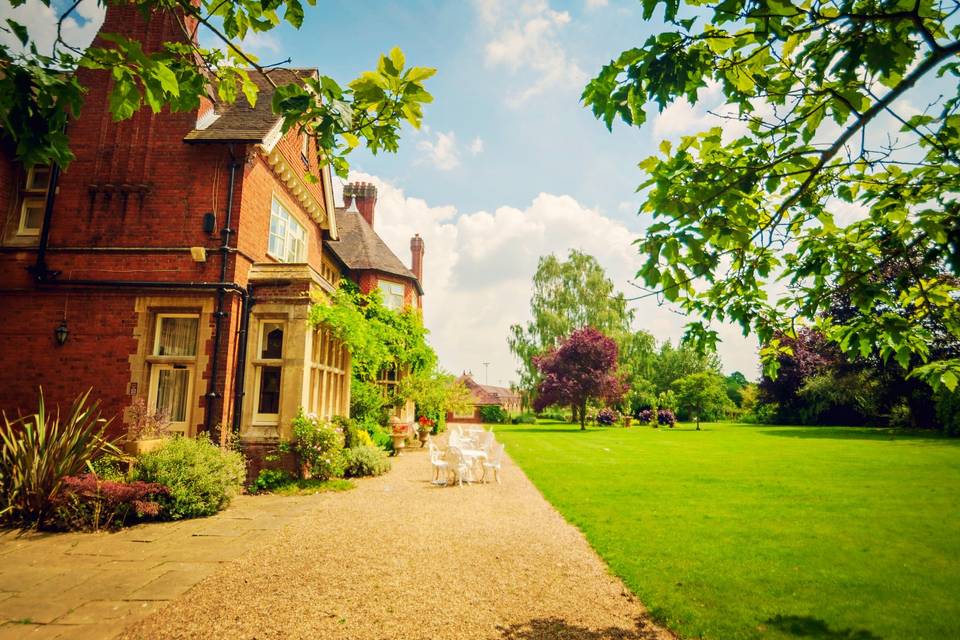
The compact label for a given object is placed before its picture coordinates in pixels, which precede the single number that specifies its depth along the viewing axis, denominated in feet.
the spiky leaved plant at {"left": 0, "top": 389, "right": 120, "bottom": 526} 21.99
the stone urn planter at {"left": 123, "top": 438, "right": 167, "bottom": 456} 25.99
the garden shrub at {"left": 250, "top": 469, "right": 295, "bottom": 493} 31.91
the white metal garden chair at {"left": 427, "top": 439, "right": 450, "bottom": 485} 36.88
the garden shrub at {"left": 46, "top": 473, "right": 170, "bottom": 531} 21.85
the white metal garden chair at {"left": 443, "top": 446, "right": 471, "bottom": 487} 36.50
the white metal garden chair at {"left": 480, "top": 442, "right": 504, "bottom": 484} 38.60
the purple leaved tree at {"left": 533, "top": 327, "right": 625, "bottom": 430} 105.19
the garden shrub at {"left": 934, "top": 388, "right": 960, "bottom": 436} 74.18
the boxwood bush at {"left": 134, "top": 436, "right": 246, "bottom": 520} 24.44
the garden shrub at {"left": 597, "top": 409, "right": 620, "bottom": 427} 129.70
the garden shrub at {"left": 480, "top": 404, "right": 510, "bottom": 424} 155.02
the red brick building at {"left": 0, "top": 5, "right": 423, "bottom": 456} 32.50
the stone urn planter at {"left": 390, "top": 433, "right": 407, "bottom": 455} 58.29
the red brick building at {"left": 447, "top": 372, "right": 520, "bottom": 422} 248.52
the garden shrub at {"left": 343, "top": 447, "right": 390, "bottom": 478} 39.09
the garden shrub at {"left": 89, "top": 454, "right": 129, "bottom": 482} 25.95
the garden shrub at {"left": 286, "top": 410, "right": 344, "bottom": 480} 33.17
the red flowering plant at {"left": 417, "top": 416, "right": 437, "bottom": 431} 70.95
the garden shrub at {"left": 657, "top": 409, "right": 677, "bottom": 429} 127.03
